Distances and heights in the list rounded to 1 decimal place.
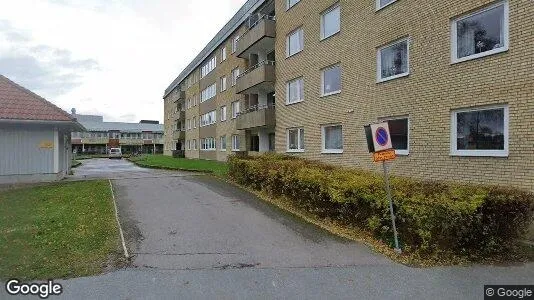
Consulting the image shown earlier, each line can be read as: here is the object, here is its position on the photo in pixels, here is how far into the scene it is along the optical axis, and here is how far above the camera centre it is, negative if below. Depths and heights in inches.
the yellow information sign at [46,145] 634.8 +1.0
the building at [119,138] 3061.0 +72.1
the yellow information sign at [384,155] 244.4 -5.8
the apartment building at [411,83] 350.6 +84.1
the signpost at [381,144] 245.4 +1.8
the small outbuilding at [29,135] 606.9 +17.5
